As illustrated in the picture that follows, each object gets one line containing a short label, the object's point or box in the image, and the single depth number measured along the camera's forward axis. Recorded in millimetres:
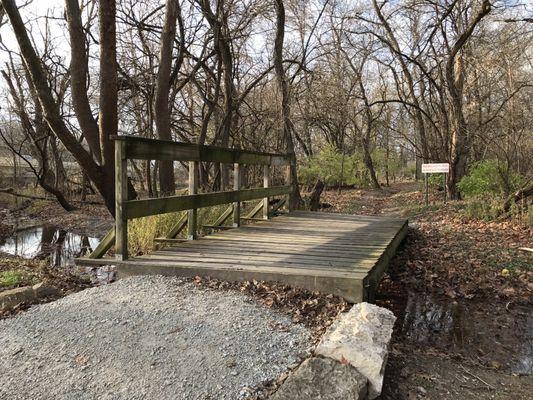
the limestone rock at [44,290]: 4368
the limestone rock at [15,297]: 3998
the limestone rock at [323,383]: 2588
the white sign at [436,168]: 13258
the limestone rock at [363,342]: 2850
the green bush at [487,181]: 11852
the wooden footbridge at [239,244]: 4363
